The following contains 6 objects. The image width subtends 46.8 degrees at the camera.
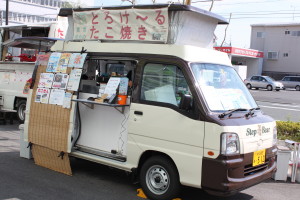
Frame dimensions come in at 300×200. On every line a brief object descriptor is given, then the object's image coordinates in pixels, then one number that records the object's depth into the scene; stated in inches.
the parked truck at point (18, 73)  420.8
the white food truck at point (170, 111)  176.6
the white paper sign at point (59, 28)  469.1
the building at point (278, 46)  1889.8
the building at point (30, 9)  2257.1
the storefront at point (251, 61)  1813.5
